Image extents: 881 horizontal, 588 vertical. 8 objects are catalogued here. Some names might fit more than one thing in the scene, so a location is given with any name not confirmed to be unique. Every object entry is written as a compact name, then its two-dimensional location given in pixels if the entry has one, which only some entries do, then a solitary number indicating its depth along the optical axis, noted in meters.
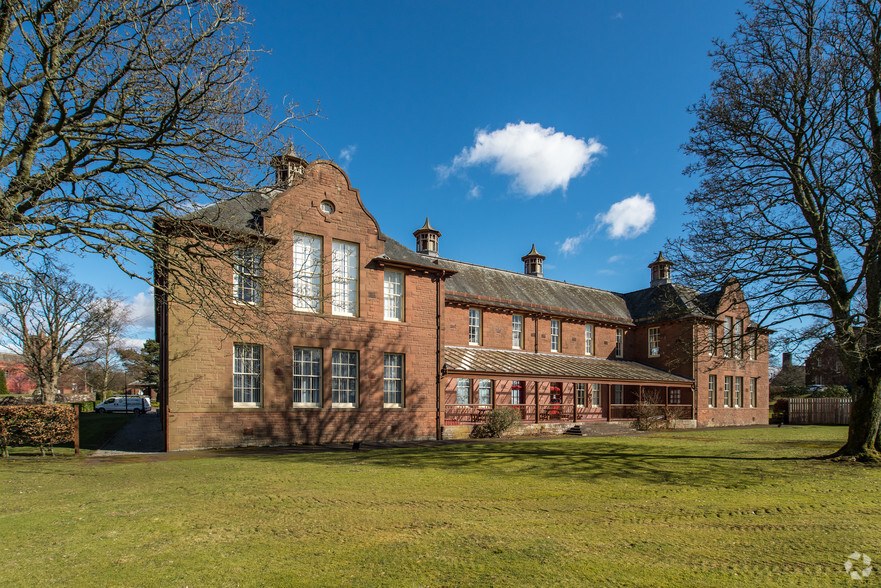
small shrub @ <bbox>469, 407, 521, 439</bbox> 22.59
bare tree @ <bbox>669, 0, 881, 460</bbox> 14.00
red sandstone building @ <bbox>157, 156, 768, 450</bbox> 16.89
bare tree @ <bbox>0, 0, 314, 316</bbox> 7.89
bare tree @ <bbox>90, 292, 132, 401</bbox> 38.94
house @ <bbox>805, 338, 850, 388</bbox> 57.32
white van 43.12
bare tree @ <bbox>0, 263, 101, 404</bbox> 34.75
